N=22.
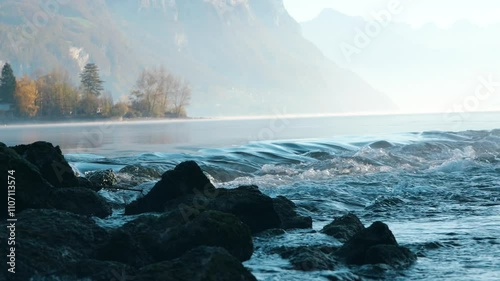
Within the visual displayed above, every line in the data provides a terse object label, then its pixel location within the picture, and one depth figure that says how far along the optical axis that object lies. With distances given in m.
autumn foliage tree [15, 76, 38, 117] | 154.12
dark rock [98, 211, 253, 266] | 10.79
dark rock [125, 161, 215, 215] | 16.49
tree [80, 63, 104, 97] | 190.62
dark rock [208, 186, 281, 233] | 14.35
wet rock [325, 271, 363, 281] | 10.80
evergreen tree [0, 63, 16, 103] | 162.38
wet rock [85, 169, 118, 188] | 22.44
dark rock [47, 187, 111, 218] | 14.57
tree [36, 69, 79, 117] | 158.00
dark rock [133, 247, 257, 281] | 9.15
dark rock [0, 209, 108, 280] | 10.16
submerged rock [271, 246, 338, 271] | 11.53
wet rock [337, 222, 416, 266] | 11.66
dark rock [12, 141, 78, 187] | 17.53
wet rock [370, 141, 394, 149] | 48.86
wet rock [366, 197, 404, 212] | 19.20
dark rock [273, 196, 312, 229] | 15.40
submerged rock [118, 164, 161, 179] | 27.34
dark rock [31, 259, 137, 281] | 9.90
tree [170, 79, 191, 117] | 194.25
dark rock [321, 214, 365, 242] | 13.88
